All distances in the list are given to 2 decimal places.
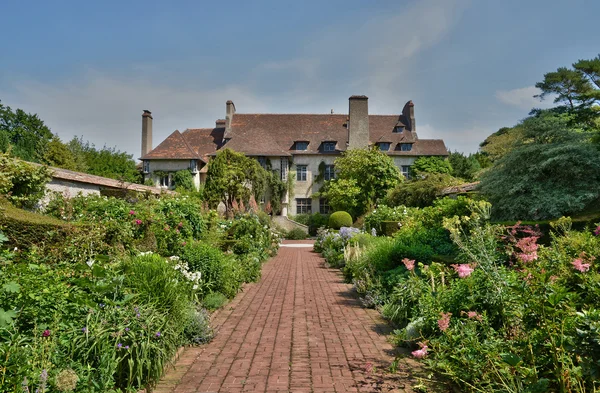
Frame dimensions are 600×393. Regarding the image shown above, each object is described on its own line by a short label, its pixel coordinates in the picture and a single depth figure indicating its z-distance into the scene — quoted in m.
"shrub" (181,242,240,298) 7.74
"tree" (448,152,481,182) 38.12
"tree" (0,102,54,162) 37.69
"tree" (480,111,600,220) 12.45
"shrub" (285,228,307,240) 29.69
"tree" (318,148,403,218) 31.59
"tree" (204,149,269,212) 20.06
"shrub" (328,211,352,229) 29.14
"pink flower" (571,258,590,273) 3.51
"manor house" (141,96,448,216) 33.72
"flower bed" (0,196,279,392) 3.13
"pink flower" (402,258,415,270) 5.48
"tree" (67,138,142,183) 42.38
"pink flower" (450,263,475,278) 3.98
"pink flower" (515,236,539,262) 3.98
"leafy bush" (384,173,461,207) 22.78
